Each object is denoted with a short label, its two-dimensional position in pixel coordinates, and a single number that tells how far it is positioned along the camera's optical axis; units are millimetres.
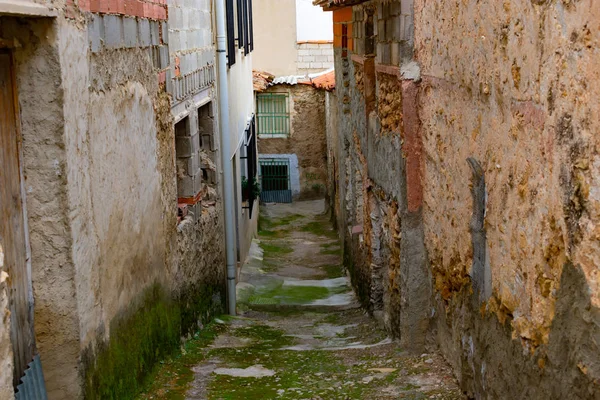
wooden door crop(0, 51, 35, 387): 4055
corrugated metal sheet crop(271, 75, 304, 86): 20844
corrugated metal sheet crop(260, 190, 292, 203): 21344
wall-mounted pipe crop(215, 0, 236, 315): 10234
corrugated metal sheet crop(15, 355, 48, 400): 4059
